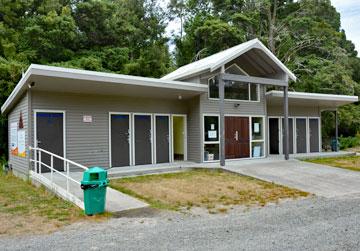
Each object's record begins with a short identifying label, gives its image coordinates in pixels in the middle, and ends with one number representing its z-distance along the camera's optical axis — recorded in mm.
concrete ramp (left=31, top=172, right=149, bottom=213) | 5993
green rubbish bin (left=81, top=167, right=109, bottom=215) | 5473
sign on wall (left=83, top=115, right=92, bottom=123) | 10078
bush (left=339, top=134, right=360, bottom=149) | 20920
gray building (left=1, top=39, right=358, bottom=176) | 9258
